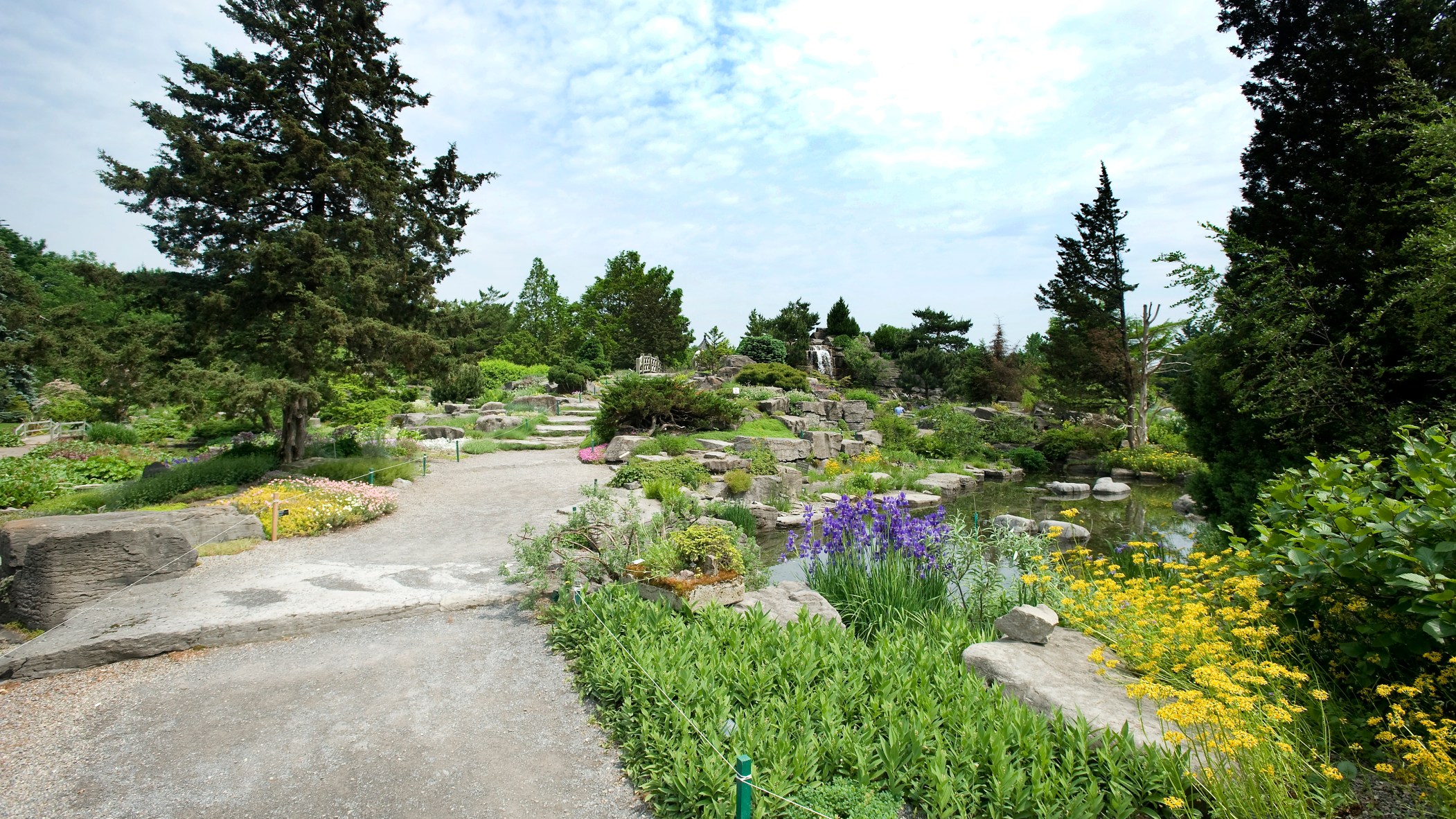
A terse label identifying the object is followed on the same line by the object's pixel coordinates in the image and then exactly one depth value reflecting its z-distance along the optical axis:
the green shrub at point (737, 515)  8.72
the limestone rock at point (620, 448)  13.86
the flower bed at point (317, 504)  7.71
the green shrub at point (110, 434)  16.12
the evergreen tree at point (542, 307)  44.75
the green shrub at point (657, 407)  15.80
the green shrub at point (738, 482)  11.09
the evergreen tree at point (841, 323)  38.53
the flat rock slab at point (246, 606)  4.33
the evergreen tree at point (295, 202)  9.88
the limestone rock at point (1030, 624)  3.99
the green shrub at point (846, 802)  2.49
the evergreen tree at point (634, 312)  39.94
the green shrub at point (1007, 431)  20.80
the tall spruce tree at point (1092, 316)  20.27
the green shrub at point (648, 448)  13.62
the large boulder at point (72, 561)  4.99
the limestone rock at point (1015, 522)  8.50
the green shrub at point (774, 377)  25.39
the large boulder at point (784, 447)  14.74
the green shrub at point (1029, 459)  18.28
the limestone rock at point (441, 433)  17.73
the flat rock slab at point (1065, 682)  3.03
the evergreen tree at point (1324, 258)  6.11
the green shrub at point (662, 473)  11.40
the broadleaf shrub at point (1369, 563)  2.54
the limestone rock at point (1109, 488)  14.62
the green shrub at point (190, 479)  9.05
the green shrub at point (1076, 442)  19.25
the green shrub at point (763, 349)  32.34
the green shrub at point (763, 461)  12.85
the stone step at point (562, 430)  18.11
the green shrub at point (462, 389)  24.52
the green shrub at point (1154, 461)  16.28
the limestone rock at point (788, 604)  4.59
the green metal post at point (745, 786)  2.34
